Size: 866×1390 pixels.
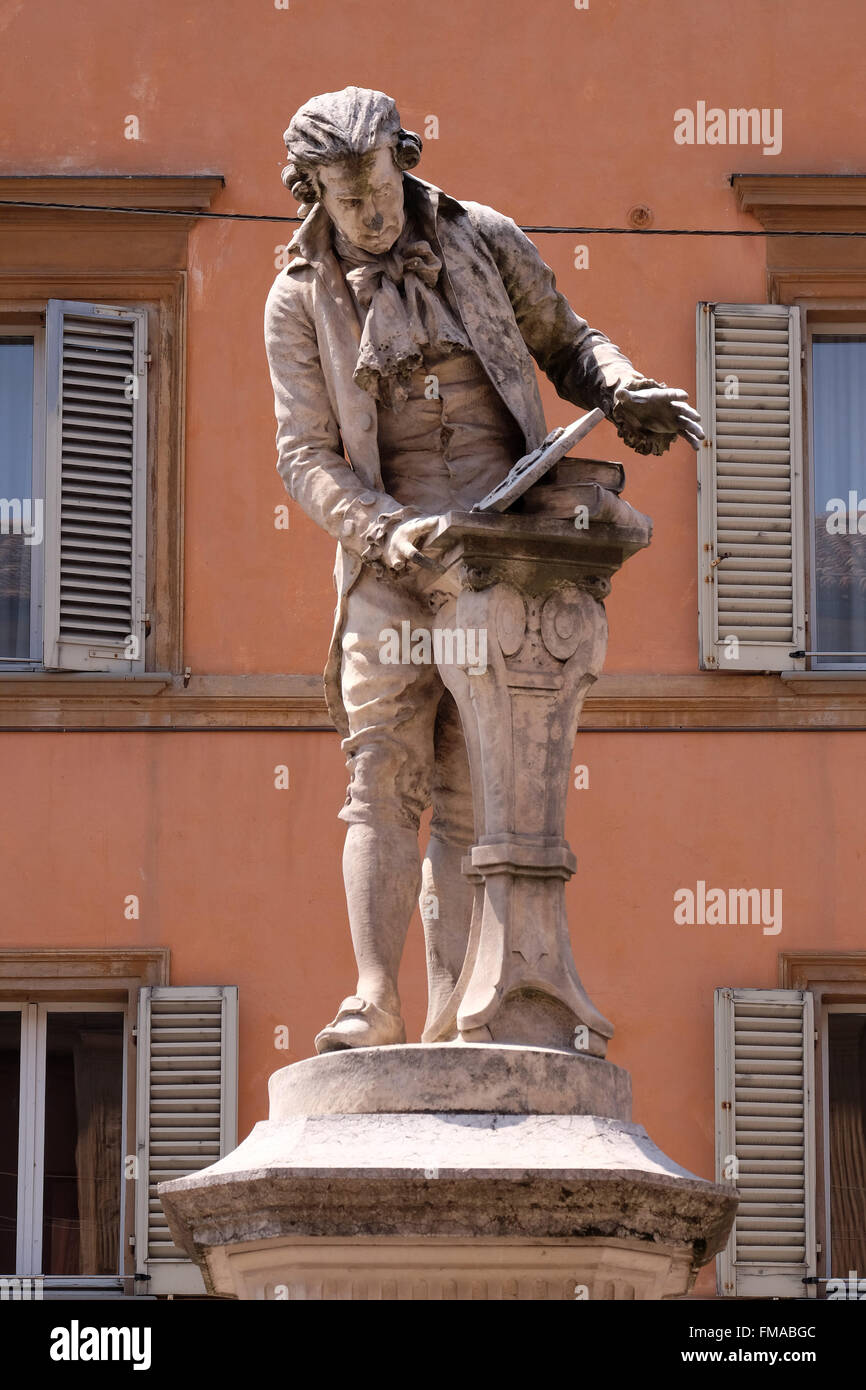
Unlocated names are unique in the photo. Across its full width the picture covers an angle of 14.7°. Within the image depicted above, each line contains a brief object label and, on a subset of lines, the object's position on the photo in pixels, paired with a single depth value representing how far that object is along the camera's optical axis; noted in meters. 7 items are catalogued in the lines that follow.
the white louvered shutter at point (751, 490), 14.20
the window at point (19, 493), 14.46
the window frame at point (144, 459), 14.28
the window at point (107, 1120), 13.48
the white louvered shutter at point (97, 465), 14.28
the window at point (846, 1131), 13.66
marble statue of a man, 7.74
